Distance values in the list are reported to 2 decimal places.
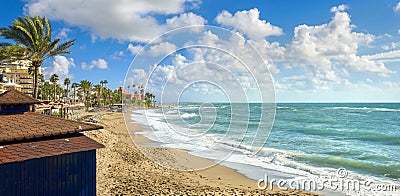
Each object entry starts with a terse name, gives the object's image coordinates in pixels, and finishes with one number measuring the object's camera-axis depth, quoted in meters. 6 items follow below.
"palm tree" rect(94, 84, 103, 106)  83.21
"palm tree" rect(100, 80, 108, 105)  91.62
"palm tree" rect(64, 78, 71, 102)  63.86
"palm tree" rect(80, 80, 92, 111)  69.56
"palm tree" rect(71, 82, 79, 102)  77.50
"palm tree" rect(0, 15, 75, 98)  17.58
